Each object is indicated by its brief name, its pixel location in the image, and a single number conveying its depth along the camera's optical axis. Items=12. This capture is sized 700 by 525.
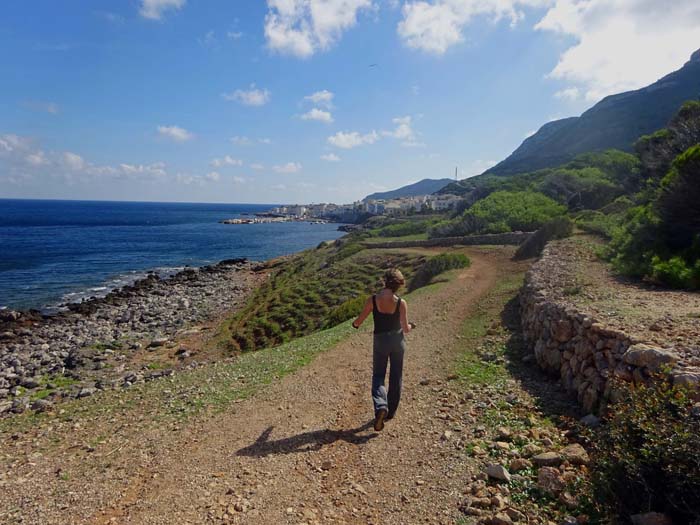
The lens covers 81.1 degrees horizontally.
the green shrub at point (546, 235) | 21.39
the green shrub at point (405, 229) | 50.72
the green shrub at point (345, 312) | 18.97
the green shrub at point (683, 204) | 11.62
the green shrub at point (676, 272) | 9.31
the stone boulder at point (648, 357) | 4.84
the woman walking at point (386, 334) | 6.11
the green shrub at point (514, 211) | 32.31
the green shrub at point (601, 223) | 18.60
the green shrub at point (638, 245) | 11.37
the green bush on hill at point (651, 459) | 2.97
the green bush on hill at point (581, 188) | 35.94
